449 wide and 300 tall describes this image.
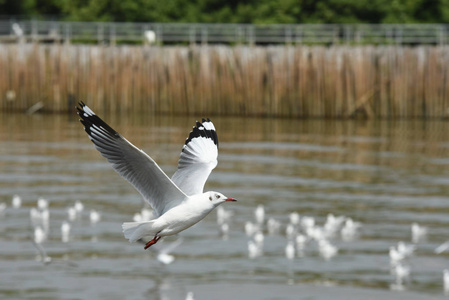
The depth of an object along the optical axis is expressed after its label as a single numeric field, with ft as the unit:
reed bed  137.08
